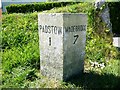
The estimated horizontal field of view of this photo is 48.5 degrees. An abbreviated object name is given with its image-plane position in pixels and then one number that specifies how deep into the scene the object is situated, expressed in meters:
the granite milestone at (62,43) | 2.18
